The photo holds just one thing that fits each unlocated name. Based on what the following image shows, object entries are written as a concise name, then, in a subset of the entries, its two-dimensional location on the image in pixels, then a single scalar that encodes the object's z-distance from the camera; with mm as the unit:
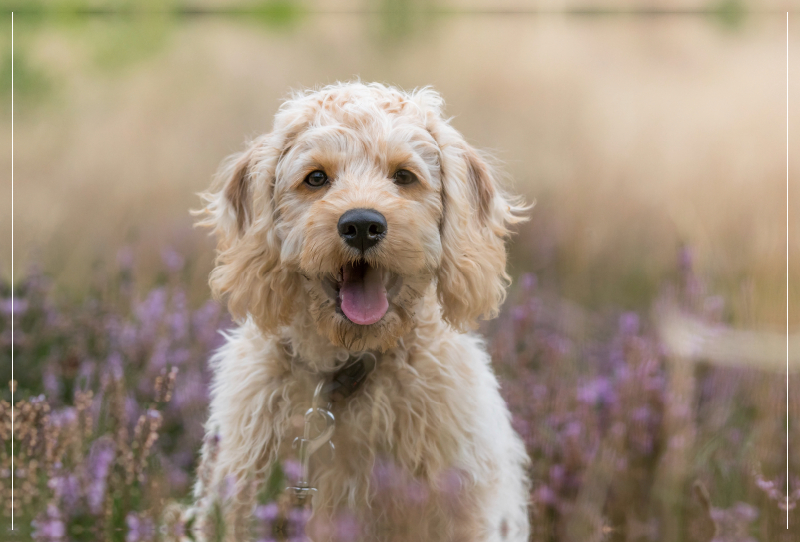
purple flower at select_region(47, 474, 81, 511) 2529
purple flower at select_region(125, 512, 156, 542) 2322
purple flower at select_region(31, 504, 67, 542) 2387
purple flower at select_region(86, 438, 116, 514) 2516
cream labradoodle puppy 2795
